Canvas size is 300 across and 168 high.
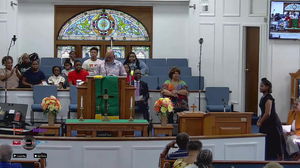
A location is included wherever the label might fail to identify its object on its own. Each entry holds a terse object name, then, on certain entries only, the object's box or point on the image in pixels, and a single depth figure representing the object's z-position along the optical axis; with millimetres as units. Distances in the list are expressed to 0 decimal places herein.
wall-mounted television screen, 15414
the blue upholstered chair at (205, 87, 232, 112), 14477
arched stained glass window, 17203
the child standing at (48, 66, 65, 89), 14312
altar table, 10230
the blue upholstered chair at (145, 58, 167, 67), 16436
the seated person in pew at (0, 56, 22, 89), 14156
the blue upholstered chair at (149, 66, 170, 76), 15738
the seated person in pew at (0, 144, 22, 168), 6590
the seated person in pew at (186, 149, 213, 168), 6074
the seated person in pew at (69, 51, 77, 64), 15912
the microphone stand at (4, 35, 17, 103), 13548
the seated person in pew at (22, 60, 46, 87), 14297
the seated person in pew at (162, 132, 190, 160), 7609
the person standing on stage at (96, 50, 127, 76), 11164
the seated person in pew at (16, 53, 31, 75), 14922
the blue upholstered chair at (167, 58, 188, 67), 16469
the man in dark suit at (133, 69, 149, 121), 13367
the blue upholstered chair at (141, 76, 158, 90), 14977
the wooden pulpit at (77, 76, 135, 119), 10867
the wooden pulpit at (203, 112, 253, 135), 10344
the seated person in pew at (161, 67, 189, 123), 13289
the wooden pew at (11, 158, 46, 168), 7589
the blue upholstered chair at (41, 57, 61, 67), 16141
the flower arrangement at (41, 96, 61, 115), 10523
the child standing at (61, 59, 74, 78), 14917
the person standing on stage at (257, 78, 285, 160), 10523
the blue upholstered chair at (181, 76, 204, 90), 15219
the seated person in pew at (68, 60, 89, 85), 14062
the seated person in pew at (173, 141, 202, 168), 6844
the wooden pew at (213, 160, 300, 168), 7672
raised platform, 9242
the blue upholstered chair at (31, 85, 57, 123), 13562
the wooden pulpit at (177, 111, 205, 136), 10664
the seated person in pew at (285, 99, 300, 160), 11149
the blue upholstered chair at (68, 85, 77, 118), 13586
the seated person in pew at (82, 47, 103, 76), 13680
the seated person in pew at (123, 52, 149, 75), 14571
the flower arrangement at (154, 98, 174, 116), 10703
